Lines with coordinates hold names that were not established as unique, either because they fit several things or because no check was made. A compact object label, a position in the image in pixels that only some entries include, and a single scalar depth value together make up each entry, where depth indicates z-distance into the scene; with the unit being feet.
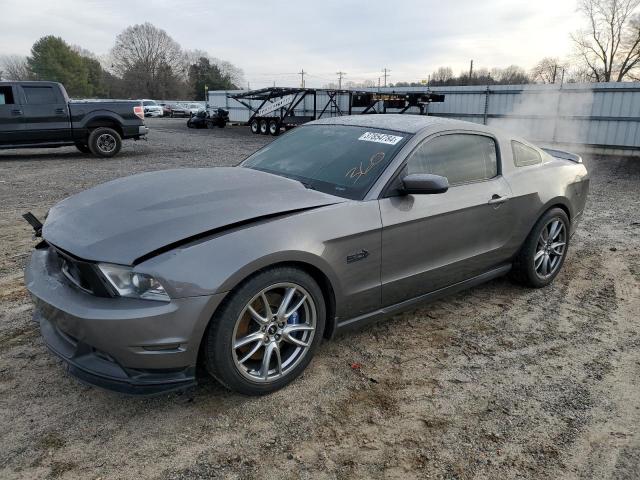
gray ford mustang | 7.52
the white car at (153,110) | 145.48
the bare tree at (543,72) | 155.69
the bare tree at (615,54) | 118.42
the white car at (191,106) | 152.25
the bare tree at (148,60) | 255.09
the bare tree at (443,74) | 241.76
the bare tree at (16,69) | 256.07
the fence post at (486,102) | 59.00
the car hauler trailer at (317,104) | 66.08
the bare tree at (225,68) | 262.06
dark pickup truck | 38.29
